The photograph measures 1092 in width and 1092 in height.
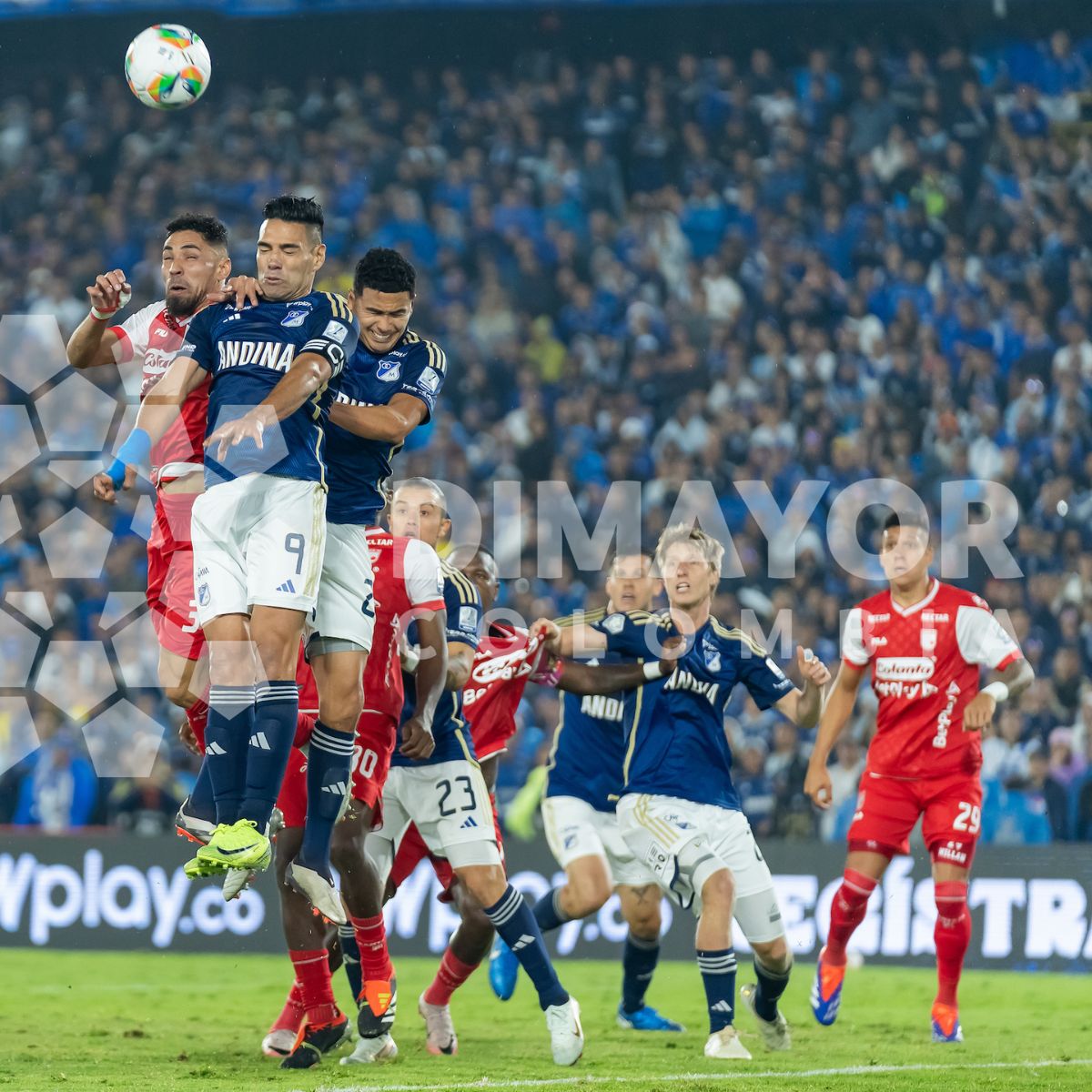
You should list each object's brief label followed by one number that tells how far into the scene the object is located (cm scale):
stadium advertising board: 2320
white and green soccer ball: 1505
